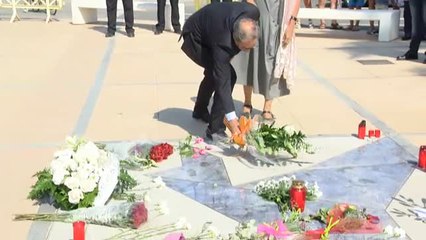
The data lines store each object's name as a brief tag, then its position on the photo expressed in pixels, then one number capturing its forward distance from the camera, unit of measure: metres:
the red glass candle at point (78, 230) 3.60
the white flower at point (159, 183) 4.70
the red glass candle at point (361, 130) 5.79
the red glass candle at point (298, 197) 4.21
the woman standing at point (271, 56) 6.05
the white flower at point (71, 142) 4.29
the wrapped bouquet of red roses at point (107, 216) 4.02
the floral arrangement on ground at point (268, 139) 5.04
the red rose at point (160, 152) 5.24
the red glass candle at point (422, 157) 5.05
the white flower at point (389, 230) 3.92
